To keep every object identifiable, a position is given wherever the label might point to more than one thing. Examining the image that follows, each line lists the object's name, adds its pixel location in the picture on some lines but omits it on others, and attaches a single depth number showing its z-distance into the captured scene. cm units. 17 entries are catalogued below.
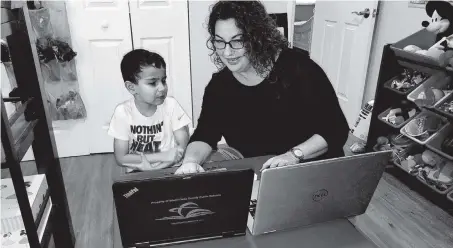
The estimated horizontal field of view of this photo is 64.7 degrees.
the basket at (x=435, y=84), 207
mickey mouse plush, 199
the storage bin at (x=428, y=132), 204
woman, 121
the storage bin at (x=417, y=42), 219
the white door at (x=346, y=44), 275
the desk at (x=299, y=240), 81
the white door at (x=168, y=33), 242
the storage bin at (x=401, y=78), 218
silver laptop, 74
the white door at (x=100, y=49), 235
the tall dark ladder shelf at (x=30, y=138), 111
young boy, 154
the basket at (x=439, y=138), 201
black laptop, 72
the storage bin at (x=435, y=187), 196
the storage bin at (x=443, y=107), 189
